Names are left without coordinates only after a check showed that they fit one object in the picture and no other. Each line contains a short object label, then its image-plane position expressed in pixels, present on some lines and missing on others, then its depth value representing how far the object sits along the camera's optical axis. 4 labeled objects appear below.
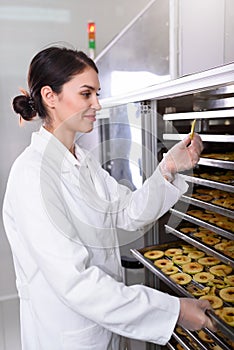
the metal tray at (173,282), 0.87
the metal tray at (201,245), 1.01
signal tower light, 2.62
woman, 0.88
